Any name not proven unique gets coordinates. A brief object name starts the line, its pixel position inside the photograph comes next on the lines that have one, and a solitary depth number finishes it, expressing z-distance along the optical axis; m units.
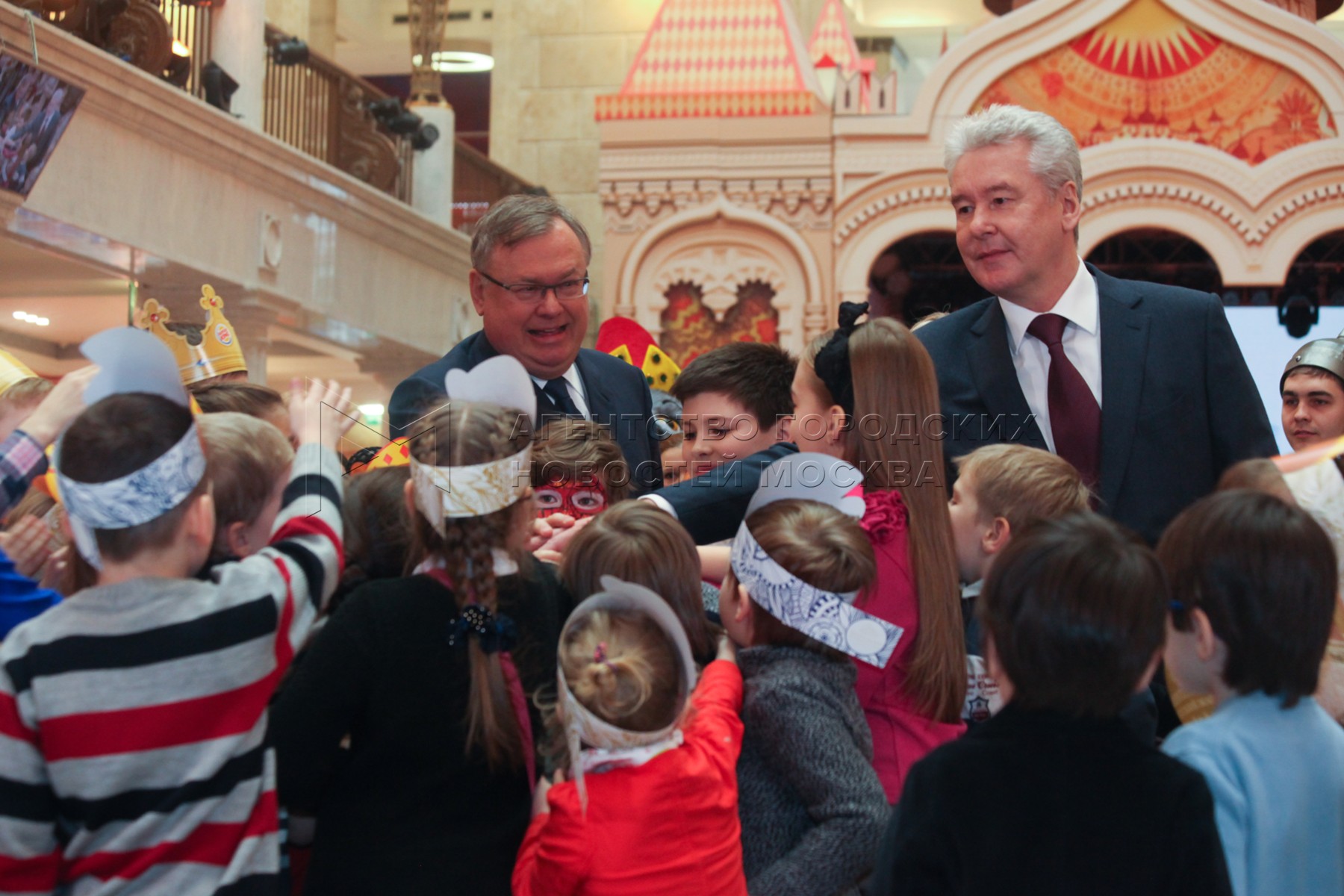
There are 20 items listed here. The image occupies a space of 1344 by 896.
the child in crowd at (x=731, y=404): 3.14
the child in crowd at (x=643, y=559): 2.15
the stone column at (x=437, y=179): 11.55
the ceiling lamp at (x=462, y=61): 17.17
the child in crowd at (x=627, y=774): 1.93
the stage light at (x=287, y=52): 9.30
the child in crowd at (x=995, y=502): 2.37
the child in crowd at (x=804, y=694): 2.04
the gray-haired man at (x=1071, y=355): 2.67
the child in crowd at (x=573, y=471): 2.67
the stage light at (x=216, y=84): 8.16
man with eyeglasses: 2.90
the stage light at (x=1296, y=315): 9.41
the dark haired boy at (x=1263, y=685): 1.76
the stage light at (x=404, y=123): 10.76
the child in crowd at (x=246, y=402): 2.76
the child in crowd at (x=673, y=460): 3.77
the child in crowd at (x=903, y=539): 2.25
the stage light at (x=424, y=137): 11.16
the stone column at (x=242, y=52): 8.63
